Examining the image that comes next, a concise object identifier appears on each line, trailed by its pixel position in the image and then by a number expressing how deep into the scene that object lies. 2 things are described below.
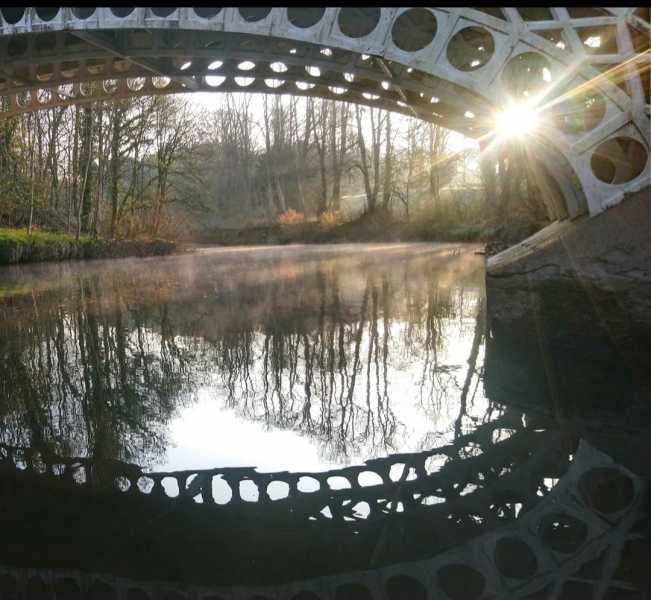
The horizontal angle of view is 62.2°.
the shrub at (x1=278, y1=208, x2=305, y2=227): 42.28
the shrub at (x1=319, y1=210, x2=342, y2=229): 40.31
